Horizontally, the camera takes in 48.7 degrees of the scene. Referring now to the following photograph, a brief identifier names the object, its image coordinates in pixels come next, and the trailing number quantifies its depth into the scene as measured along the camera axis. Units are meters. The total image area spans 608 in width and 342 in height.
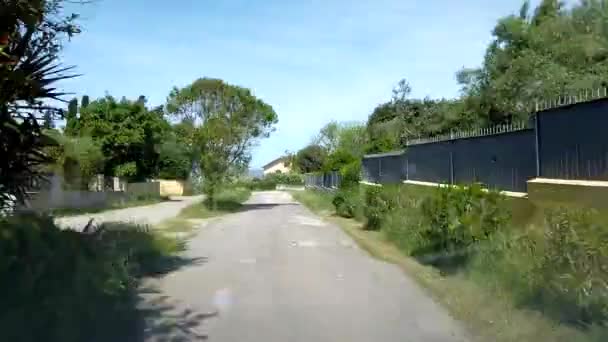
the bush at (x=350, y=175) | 30.92
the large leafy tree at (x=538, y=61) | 26.67
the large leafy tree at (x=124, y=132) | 44.91
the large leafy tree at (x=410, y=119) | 34.62
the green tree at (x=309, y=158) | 98.34
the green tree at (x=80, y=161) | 38.12
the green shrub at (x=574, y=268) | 6.29
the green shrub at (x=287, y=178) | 105.85
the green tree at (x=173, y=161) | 62.88
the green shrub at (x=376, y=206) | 19.38
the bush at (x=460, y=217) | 10.71
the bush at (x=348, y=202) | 26.23
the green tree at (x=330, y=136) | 89.69
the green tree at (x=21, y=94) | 8.16
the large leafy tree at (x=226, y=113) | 41.03
